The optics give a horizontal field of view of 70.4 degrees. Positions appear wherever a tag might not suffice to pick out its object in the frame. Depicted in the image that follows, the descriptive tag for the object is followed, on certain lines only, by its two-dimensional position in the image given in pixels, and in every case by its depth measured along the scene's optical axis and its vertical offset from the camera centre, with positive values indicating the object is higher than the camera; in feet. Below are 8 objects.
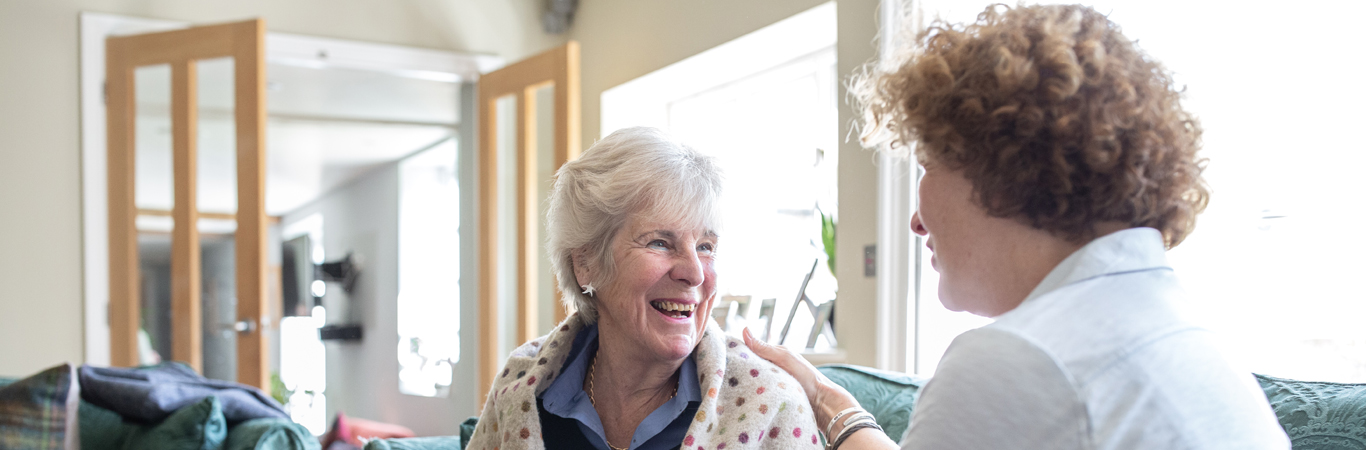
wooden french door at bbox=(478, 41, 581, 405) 13.53 +0.88
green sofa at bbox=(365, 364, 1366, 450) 3.84 -0.81
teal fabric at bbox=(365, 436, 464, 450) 6.43 -1.51
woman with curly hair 2.22 -0.05
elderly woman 4.92 -0.54
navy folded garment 7.50 -1.34
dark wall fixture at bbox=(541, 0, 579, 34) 15.92 +3.42
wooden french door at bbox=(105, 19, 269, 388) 12.78 +0.56
